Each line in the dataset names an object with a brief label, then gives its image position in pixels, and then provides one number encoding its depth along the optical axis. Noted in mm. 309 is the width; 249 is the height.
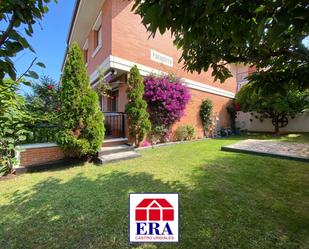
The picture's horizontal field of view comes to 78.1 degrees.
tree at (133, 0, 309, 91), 1268
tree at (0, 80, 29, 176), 5203
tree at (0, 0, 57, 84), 1048
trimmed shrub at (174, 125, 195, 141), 11438
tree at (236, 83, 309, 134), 13062
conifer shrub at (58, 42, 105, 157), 6375
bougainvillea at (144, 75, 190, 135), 9680
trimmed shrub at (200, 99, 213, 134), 13453
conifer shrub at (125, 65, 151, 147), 8719
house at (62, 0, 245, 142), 8883
